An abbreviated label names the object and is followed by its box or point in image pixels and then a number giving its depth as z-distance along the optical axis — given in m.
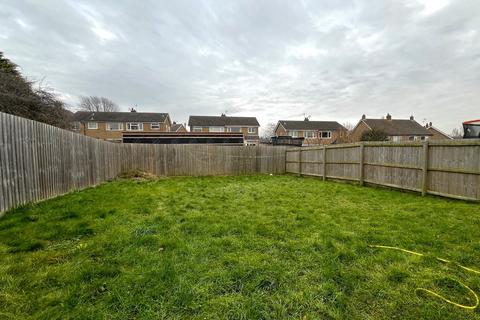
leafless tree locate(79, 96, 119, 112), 42.82
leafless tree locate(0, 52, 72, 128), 8.46
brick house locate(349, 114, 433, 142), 33.31
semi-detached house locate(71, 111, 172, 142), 33.34
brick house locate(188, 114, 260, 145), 39.47
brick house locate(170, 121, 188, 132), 46.44
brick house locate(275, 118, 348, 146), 41.76
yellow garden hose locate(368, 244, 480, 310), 1.75
